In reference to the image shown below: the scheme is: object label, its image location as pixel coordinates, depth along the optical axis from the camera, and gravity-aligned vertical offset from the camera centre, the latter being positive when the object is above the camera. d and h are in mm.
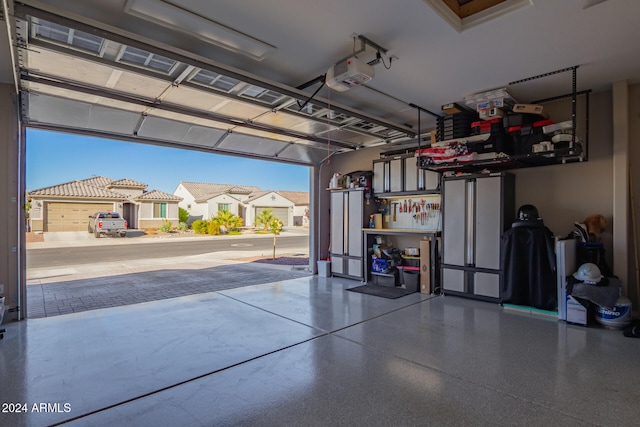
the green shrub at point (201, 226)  21266 -902
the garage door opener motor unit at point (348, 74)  3166 +1449
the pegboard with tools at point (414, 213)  6074 -6
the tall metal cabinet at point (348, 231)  6646 -404
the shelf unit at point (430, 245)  5551 -610
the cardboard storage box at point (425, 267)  5570 -970
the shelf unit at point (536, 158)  3893 +762
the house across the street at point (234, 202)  25625 +966
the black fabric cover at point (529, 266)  4227 -746
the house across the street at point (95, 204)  18688 +617
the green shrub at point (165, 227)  21000 -957
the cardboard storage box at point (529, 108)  4339 +1451
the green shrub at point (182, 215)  23234 -166
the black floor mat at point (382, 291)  5414 -1433
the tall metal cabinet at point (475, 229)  4832 -266
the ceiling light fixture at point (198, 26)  2518 +1672
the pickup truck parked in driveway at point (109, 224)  17859 -652
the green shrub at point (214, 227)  20969 -955
